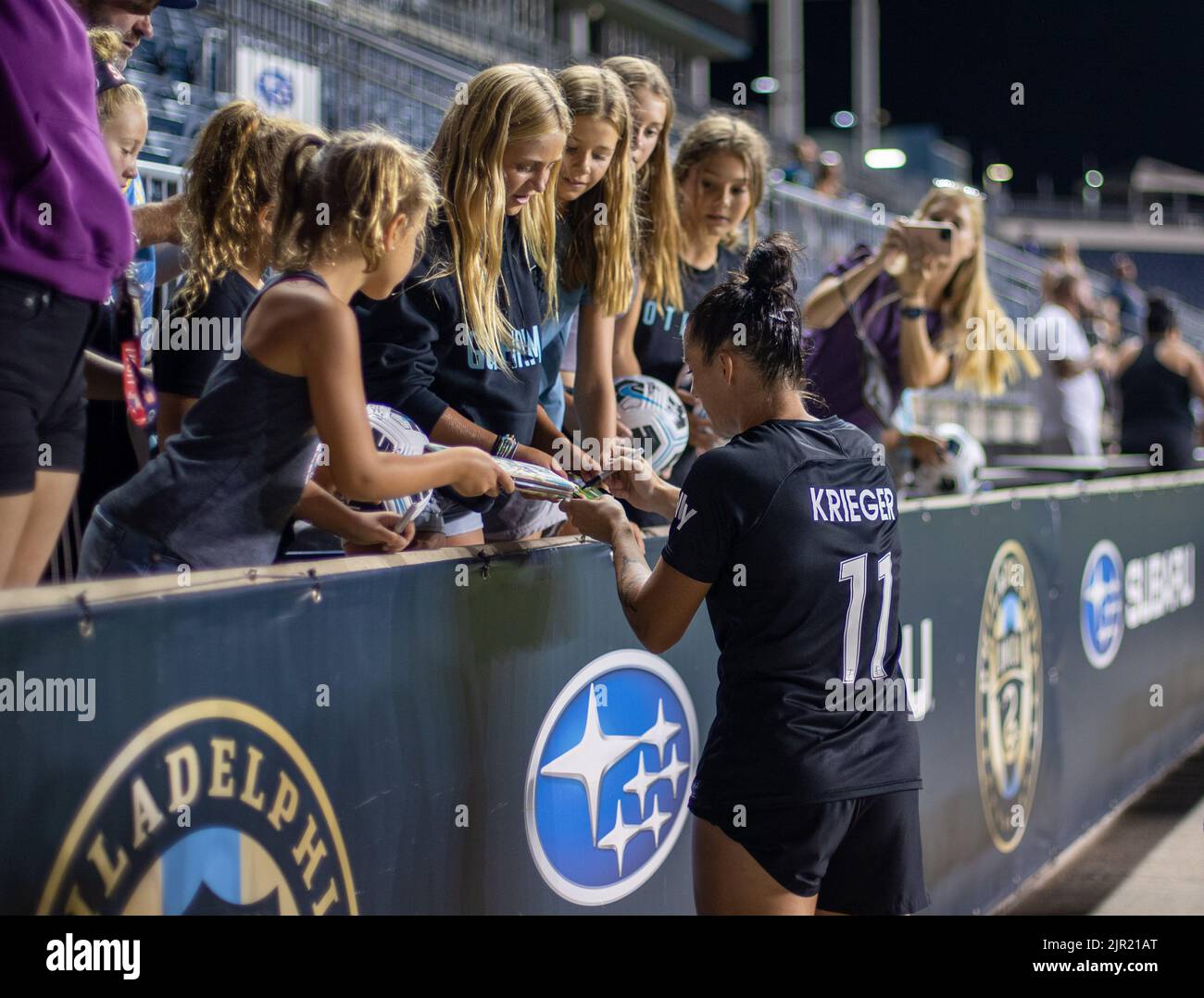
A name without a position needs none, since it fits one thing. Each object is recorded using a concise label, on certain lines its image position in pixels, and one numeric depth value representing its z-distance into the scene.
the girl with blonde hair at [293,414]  2.43
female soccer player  2.45
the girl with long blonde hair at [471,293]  3.06
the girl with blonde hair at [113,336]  3.20
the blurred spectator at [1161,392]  9.55
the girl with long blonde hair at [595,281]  3.49
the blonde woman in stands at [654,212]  3.92
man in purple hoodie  2.28
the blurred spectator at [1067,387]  9.47
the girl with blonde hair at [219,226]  3.30
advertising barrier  1.80
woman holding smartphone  5.02
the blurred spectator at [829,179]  11.30
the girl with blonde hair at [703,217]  4.16
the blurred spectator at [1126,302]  17.97
